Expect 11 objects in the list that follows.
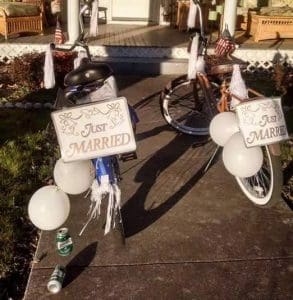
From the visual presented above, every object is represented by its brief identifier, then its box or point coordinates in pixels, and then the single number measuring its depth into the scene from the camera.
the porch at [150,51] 10.34
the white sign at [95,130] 3.32
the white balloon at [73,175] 3.48
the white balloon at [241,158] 3.78
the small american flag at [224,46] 6.13
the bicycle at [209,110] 4.17
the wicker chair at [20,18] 10.96
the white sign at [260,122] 3.73
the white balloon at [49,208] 3.47
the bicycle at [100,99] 3.72
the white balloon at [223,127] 4.22
